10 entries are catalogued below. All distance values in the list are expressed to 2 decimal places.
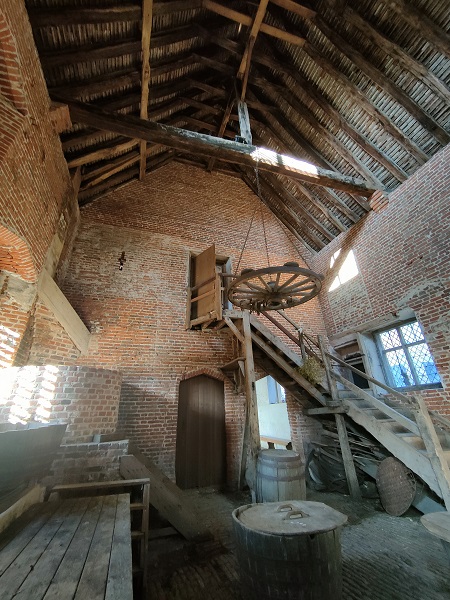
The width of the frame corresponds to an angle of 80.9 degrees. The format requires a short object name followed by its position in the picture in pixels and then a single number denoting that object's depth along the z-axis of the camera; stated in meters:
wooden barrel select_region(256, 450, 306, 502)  3.74
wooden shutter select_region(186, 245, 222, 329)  5.98
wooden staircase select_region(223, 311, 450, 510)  3.98
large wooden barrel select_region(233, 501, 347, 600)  2.10
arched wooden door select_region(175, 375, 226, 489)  5.85
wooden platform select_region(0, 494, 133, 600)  1.38
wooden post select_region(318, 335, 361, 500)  5.00
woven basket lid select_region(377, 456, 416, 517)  4.19
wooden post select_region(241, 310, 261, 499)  4.60
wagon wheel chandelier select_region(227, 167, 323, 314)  3.49
